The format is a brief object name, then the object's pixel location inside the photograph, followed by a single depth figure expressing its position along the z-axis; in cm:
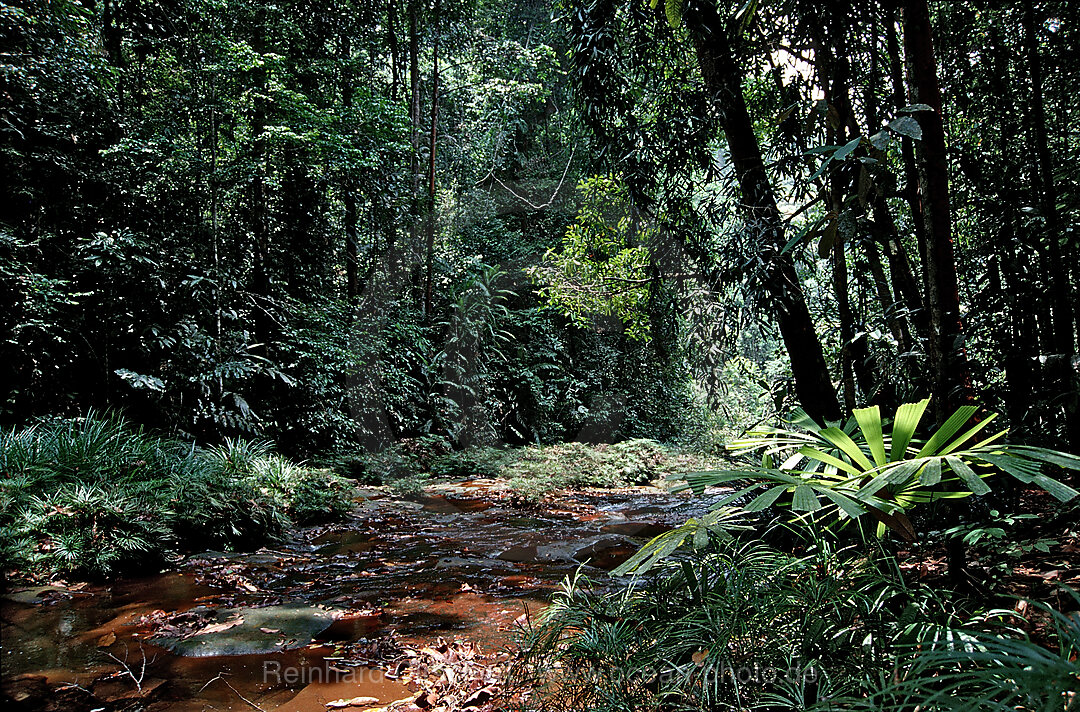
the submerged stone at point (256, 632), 266
